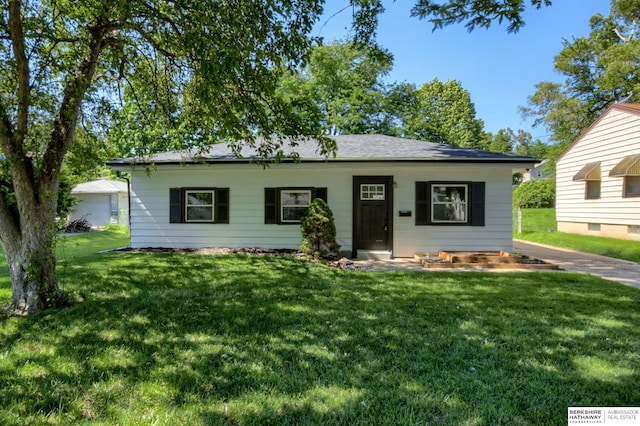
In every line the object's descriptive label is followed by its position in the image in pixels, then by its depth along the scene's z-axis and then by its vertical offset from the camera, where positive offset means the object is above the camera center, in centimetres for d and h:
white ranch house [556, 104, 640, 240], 1090 +119
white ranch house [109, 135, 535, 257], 899 +38
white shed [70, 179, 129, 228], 2165 +52
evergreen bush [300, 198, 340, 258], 834 -51
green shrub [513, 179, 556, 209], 2322 +117
